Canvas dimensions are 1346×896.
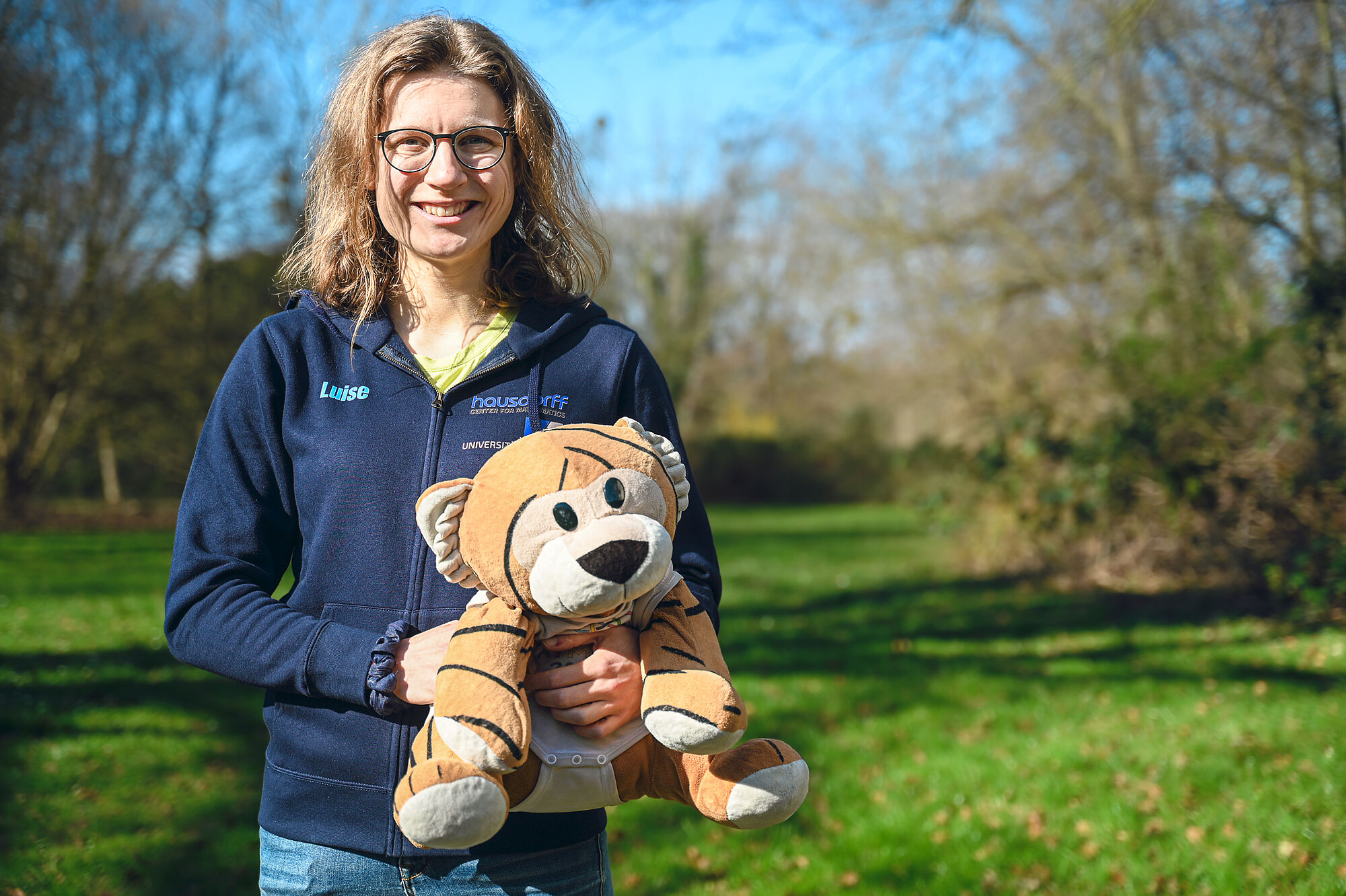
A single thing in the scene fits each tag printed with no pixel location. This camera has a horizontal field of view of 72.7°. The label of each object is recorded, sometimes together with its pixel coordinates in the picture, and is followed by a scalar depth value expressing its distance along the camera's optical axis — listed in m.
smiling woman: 1.56
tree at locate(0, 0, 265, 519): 12.09
